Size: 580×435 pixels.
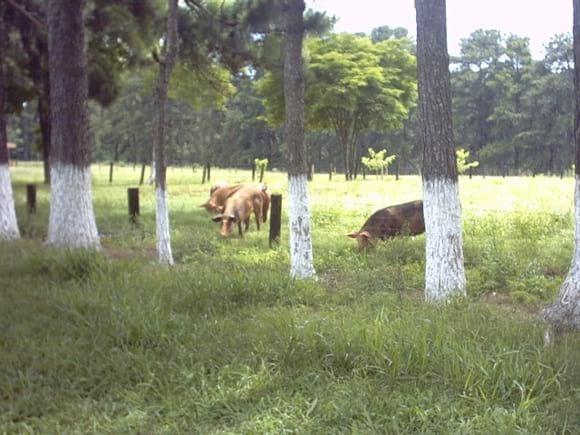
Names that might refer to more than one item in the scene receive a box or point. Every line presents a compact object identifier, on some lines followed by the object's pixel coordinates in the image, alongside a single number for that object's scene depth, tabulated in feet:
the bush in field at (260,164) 101.36
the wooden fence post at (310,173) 104.70
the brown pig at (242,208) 42.39
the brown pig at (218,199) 54.09
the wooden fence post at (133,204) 46.68
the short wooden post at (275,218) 37.93
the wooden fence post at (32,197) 53.36
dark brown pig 35.76
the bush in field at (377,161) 107.04
